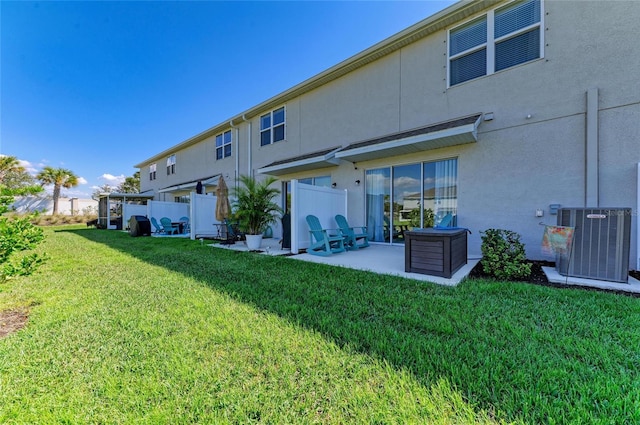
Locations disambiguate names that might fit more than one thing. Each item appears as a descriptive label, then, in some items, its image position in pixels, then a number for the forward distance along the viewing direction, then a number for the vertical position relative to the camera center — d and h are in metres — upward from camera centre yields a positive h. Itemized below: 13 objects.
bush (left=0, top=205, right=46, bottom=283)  3.36 -0.52
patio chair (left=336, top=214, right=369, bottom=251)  8.08 -0.86
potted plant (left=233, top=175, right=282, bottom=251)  8.73 -0.07
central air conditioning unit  4.29 -0.55
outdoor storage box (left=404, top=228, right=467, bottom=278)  4.79 -0.81
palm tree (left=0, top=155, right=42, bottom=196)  21.89 +3.40
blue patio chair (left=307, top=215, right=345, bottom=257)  7.28 -0.90
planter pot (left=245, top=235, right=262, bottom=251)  8.59 -1.12
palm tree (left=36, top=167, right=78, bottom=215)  28.27 +3.29
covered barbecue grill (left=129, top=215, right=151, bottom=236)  13.43 -0.95
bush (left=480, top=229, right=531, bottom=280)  4.83 -0.90
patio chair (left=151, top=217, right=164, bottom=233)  14.33 -1.02
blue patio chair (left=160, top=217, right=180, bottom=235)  13.94 -0.95
